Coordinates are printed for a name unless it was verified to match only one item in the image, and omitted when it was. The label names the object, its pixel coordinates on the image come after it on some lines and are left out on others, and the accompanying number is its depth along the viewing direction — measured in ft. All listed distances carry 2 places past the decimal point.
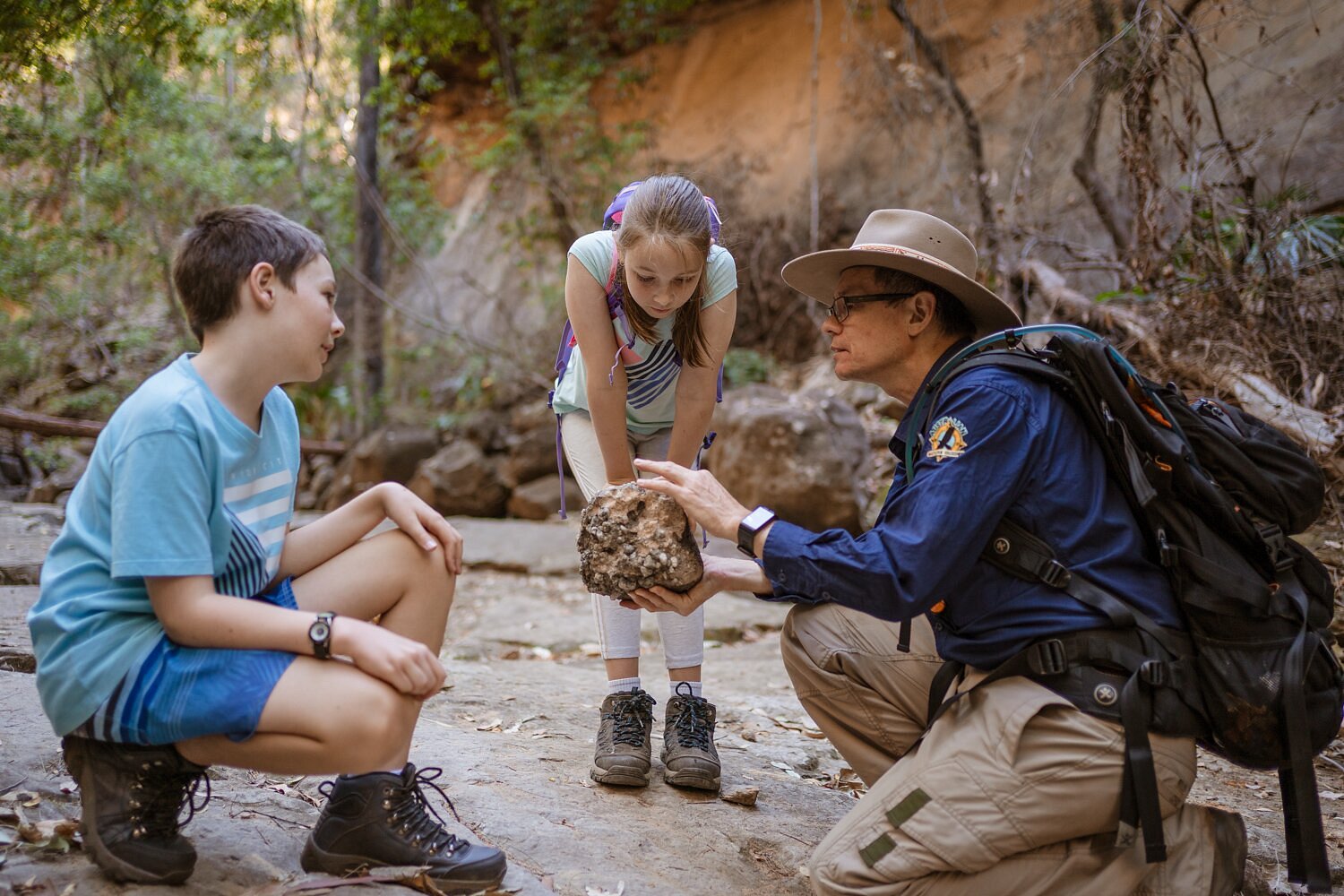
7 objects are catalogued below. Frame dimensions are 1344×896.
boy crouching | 5.93
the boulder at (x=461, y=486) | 32.32
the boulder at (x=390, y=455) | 34.19
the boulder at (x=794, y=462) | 22.20
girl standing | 8.83
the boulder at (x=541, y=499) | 31.07
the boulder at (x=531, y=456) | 32.78
